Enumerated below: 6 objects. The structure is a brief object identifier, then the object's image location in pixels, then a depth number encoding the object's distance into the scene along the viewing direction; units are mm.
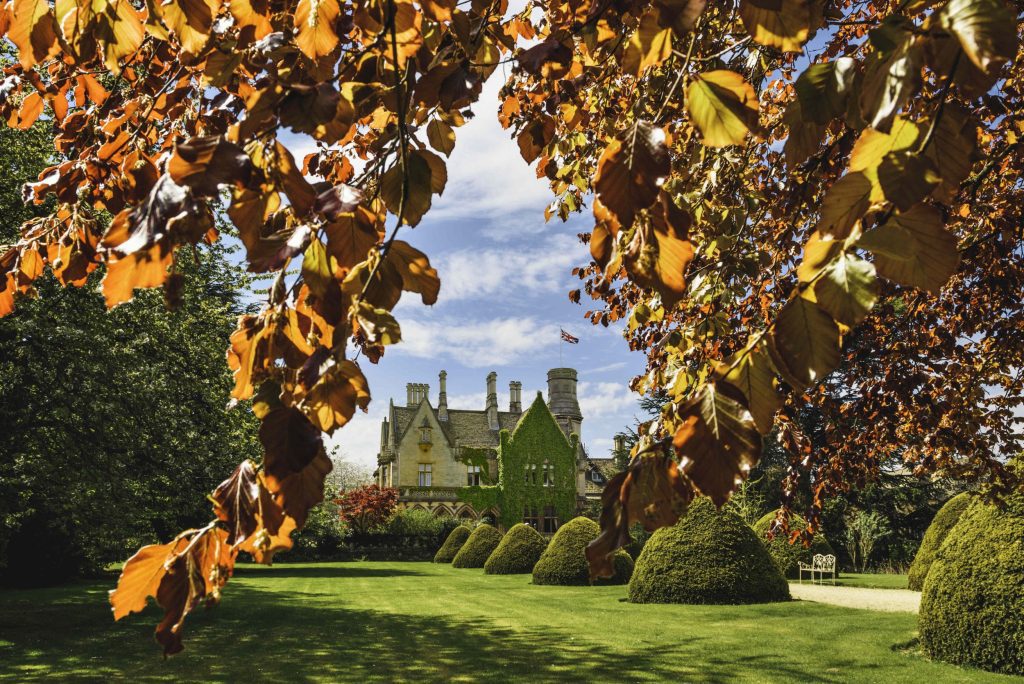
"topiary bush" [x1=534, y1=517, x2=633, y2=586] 19297
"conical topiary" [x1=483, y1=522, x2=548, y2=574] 24141
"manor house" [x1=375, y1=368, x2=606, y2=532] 41656
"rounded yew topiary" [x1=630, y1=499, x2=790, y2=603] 14070
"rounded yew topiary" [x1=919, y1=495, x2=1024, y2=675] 7840
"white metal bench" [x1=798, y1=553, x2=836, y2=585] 20125
